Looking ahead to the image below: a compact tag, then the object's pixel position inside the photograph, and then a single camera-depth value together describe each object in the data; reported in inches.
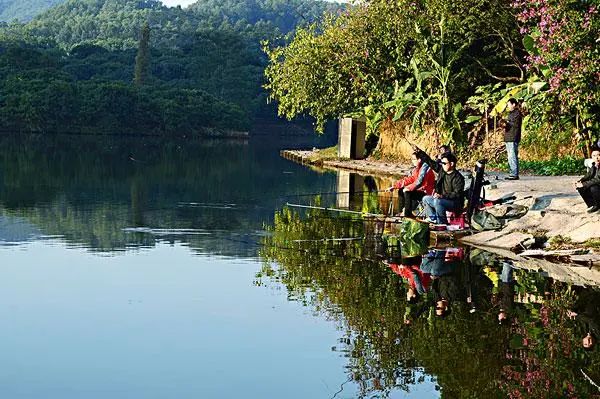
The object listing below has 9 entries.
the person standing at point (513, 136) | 902.4
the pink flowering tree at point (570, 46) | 854.5
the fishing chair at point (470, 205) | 674.8
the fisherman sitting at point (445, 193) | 665.0
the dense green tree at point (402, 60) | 1258.0
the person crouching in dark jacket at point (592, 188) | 627.2
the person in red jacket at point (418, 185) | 694.5
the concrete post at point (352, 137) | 1552.7
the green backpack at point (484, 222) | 670.5
